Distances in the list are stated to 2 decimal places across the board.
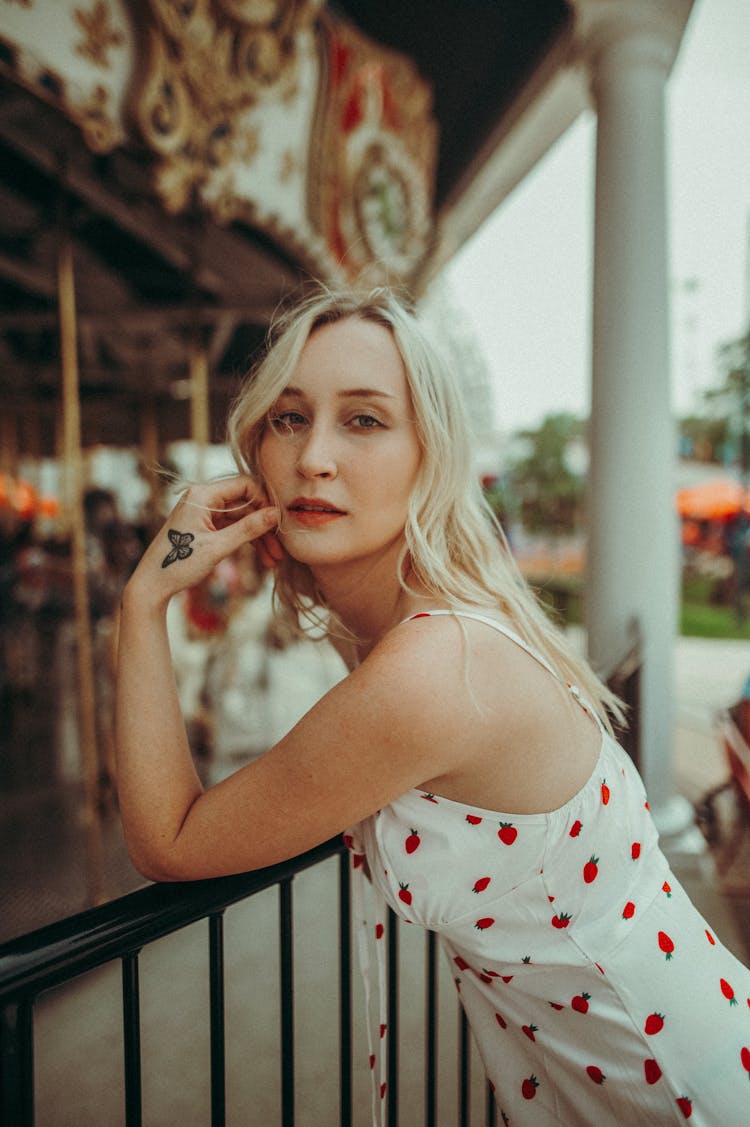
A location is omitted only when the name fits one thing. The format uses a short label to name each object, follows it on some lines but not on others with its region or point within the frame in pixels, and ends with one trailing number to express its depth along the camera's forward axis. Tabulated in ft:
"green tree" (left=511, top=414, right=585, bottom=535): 88.63
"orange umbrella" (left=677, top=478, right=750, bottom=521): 63.41
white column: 11.98
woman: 3.00
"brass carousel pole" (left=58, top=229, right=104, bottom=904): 9.93
